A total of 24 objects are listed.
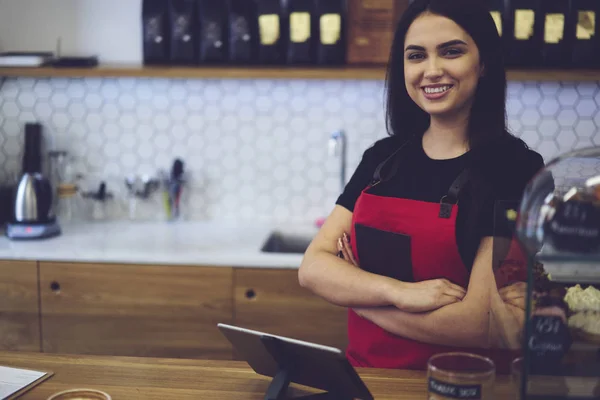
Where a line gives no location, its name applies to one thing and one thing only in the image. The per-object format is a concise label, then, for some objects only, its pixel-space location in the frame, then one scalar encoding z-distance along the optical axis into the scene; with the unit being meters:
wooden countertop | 1.40
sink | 3.04
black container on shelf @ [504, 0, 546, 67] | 2.69
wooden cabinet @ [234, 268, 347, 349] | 2.58
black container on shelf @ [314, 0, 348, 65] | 2.79
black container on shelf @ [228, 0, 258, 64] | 2.84
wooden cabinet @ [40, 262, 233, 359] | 2.61
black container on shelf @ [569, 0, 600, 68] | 2.70
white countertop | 2.59
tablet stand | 1.30
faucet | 2.92
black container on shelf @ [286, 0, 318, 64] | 2.81
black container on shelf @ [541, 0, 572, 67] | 2.69
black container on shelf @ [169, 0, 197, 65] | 2.87
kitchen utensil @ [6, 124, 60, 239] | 2.83
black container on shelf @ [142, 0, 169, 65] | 2.89
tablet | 1.22
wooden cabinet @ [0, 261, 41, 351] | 2.65
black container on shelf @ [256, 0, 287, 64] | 2.83
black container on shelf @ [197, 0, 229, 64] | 2.86
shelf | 2.68
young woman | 1.68
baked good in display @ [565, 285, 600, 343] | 1.16
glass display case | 1.05
